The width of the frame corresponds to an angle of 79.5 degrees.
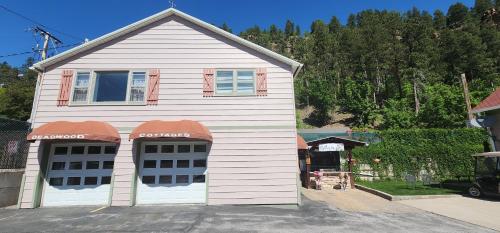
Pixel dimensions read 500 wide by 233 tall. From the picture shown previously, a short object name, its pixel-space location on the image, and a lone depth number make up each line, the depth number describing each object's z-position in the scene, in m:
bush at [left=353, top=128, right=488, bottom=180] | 21.89
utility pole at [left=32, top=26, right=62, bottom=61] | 21.47
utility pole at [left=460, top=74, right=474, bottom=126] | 23.41
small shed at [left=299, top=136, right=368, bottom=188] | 19.17
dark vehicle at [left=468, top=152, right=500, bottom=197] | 13.93
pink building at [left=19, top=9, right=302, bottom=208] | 11.63
